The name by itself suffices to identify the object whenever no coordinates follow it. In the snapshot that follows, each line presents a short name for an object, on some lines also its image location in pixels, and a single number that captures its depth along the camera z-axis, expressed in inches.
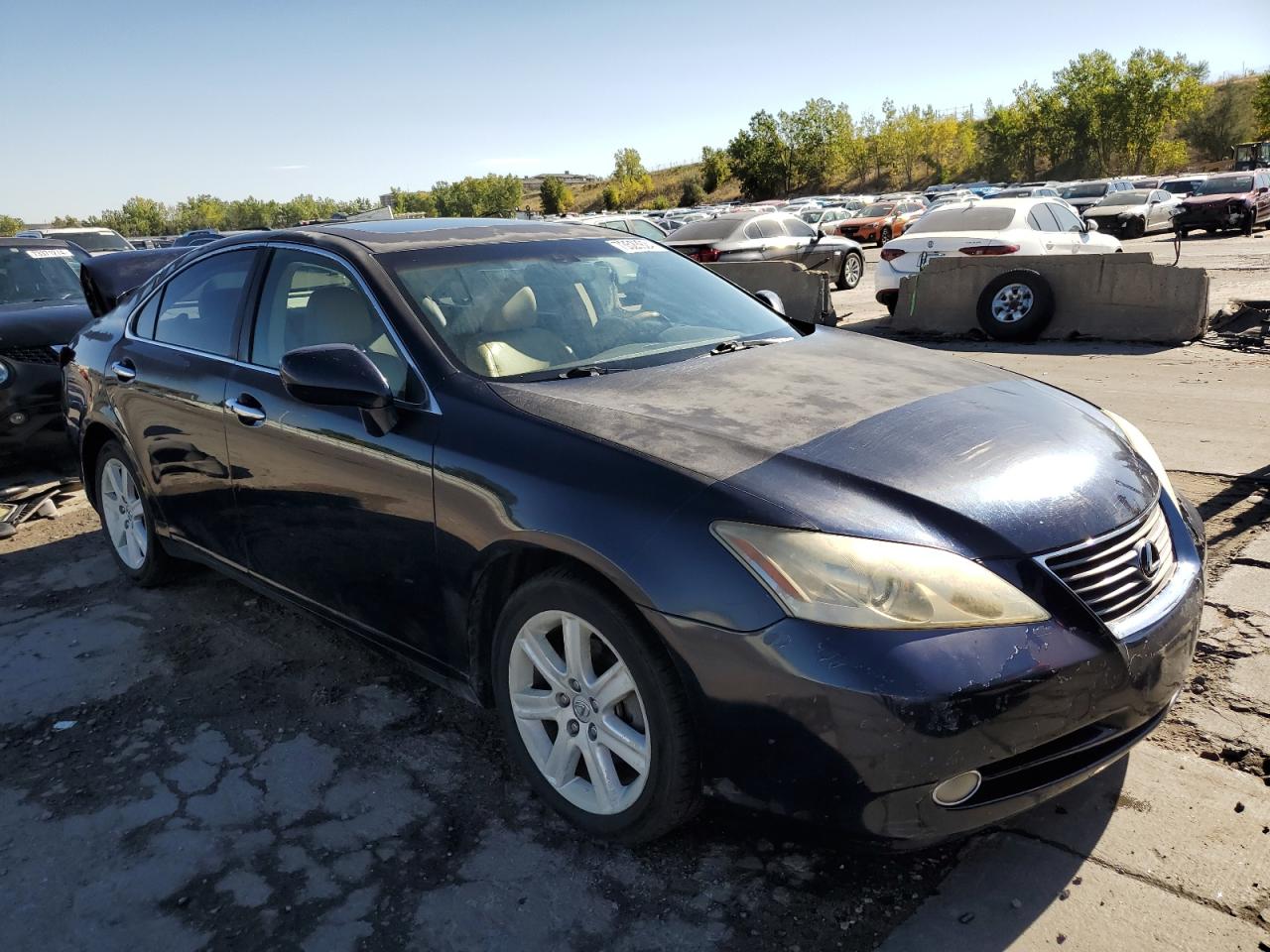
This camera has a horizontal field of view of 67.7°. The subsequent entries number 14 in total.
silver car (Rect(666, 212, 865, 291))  658.8
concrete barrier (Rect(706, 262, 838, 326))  467.8
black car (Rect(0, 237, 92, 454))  265.0
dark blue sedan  81.3
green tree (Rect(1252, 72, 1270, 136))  2455.7
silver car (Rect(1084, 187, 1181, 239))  1088.0
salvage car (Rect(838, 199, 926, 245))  1190.9
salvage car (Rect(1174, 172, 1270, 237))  1031.0
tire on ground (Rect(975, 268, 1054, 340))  399.9
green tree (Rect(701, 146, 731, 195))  3459.6
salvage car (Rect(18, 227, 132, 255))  607.0
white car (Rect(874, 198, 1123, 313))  448.8
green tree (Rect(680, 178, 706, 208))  3555.6
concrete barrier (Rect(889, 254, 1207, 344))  373.1
